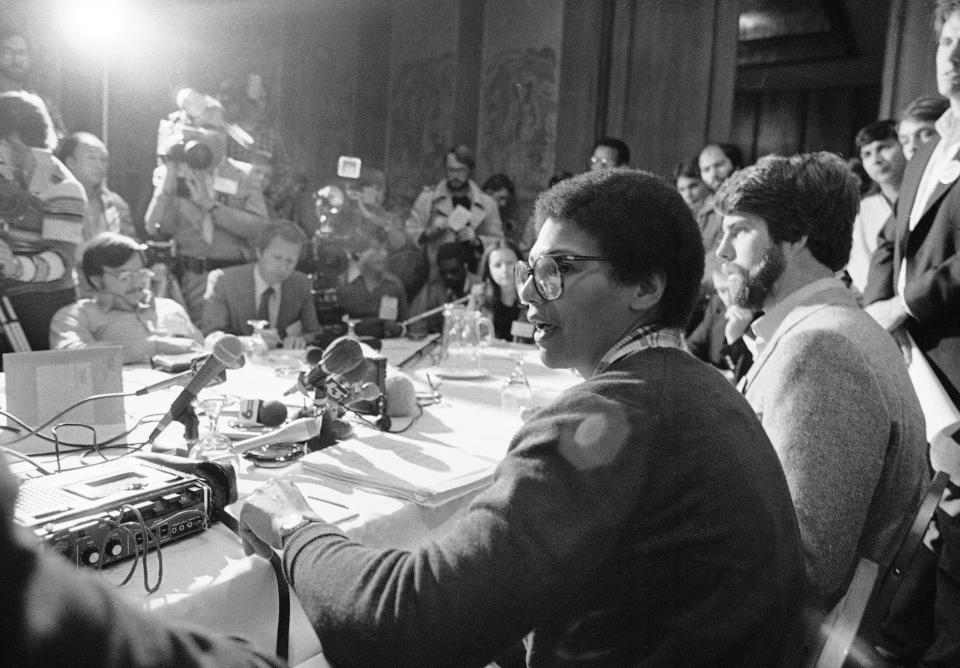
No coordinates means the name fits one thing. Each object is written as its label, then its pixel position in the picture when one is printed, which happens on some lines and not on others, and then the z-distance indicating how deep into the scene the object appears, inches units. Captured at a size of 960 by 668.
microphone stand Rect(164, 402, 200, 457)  63.9
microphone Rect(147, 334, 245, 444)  60.2
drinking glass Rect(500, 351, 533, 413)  91.6
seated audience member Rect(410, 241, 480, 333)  212.4
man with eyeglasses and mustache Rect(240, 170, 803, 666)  33.6
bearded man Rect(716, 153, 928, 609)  50.7
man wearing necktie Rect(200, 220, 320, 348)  147.0
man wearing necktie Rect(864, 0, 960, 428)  87.5
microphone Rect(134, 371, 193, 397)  64.3
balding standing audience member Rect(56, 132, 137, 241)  160.1
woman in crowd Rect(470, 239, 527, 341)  173.8
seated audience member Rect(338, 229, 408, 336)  188.9
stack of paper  57.9
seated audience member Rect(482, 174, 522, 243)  270.8
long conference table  40.9
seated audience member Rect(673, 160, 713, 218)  187.0
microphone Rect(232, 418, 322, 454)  64.3
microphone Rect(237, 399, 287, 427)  74.1
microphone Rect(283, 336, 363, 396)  68.4
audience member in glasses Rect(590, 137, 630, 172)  220.4
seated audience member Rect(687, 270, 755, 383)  116.6
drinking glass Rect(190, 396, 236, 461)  61.0
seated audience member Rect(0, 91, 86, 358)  132.8
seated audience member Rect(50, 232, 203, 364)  112.7
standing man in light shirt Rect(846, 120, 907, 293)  149.2
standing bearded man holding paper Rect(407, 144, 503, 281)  243.0
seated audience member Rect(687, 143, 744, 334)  188.9
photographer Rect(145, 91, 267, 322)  176.2
